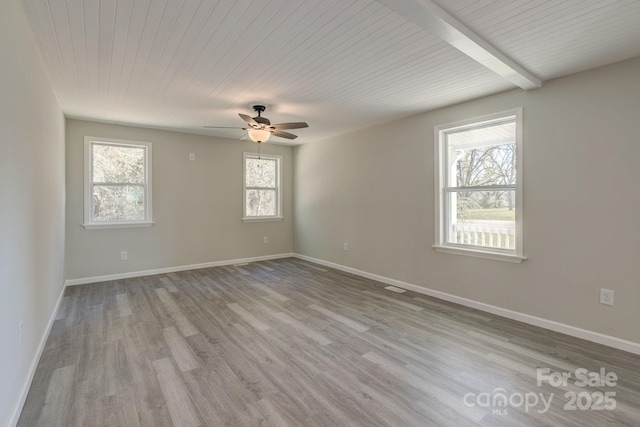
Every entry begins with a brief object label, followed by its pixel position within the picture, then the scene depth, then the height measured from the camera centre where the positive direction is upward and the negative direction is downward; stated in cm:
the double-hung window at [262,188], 611 +46
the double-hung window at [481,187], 325 +27
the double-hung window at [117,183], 458 +41
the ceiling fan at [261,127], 361 +102
